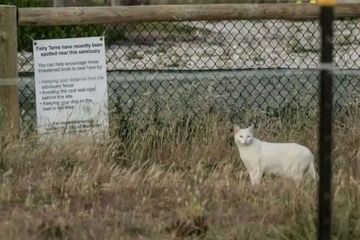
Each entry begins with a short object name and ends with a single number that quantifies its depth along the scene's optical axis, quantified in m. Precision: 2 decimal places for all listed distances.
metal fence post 7.61
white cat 12.66
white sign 14.07
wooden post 13.73
